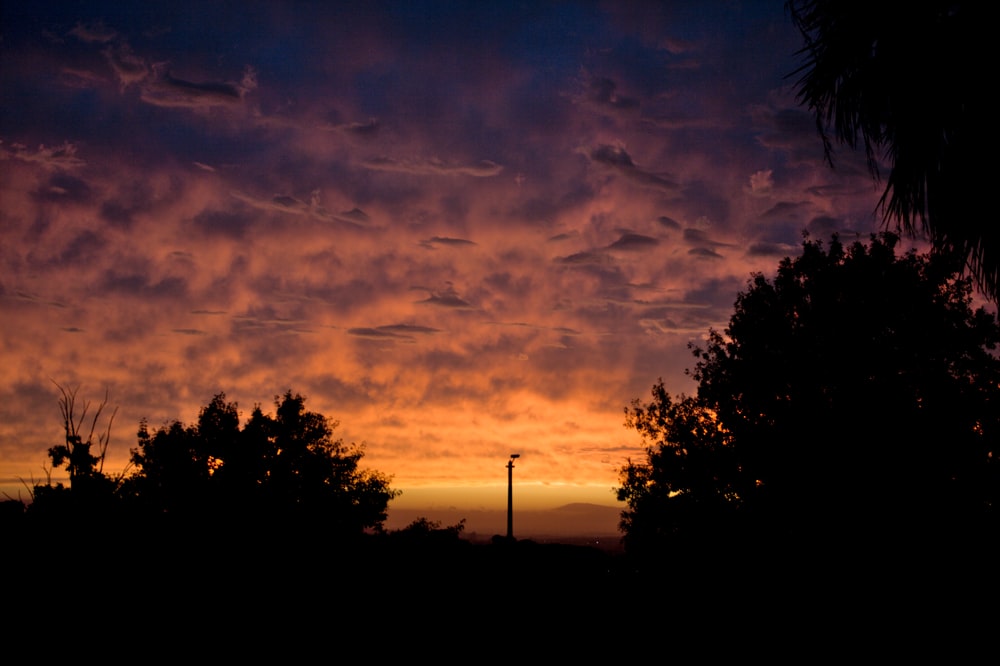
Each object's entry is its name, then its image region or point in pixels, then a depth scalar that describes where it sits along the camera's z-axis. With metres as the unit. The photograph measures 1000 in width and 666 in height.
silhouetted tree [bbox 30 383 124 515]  16.02
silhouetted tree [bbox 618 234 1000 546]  17.11
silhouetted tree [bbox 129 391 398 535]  40.84
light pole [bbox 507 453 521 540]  36.97
